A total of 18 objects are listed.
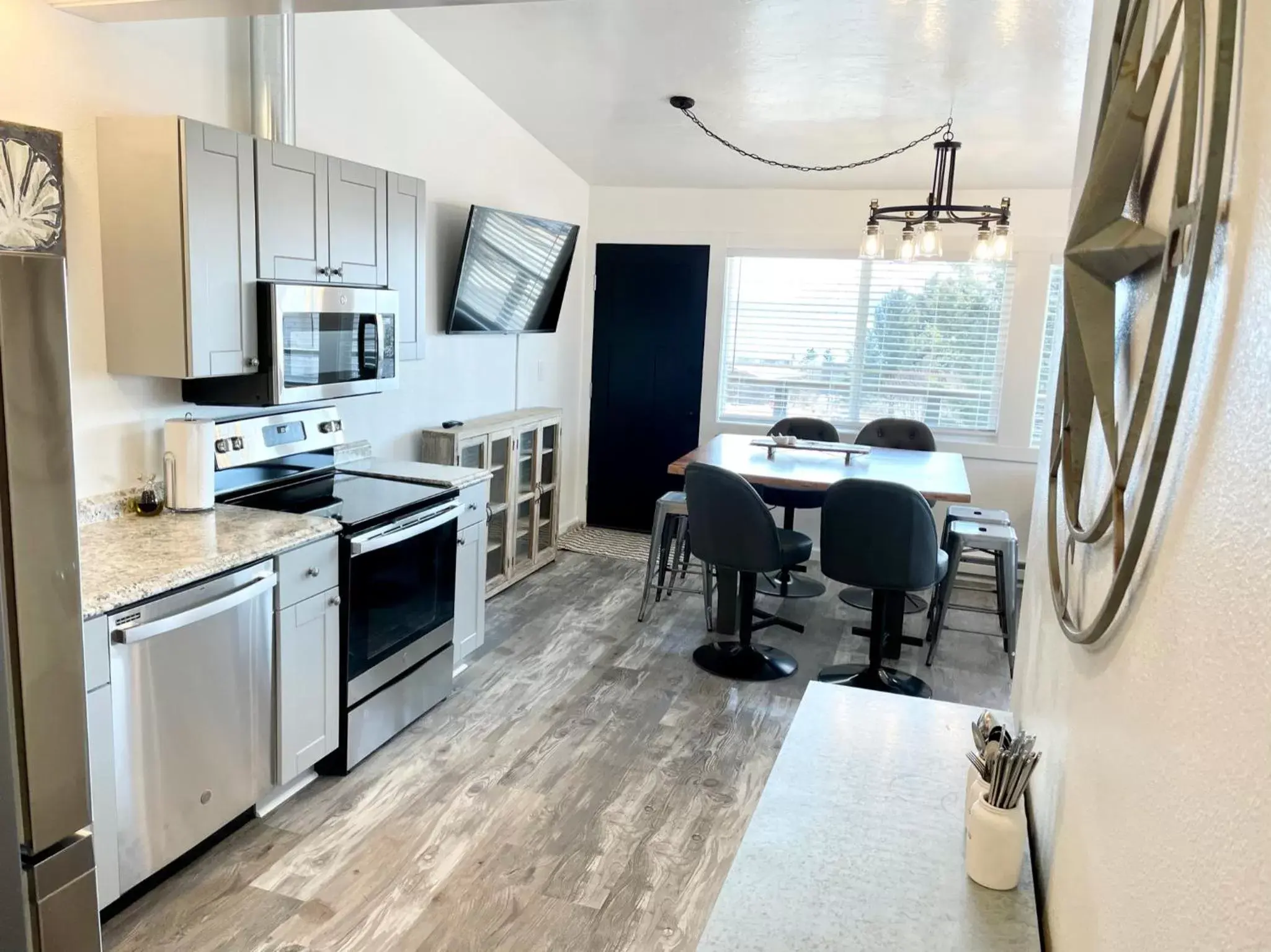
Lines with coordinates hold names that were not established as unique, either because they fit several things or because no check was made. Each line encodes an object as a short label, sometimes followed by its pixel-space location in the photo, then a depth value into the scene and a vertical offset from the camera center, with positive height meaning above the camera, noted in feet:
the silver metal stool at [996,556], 14.25 -3.25
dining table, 13.05 -1.91
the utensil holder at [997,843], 4.20 -2.27
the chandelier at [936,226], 11.59 +1.64
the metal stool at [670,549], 15.26 -3.80
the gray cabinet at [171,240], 8.50 +0.71
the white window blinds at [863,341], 18.74 +0.10
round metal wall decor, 2.44 +0.34
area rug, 19.71 -4.67
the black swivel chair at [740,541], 12.17 -2.77
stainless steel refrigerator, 4.53 -1.57
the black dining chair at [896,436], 17.29 -1.69
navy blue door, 20.40 -0.84
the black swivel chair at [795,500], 16.87 -2.95
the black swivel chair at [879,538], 11.47 -2.46
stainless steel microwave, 9.76 -0.33
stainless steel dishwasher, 7.33 -3.46
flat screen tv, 14.90 +0.99
